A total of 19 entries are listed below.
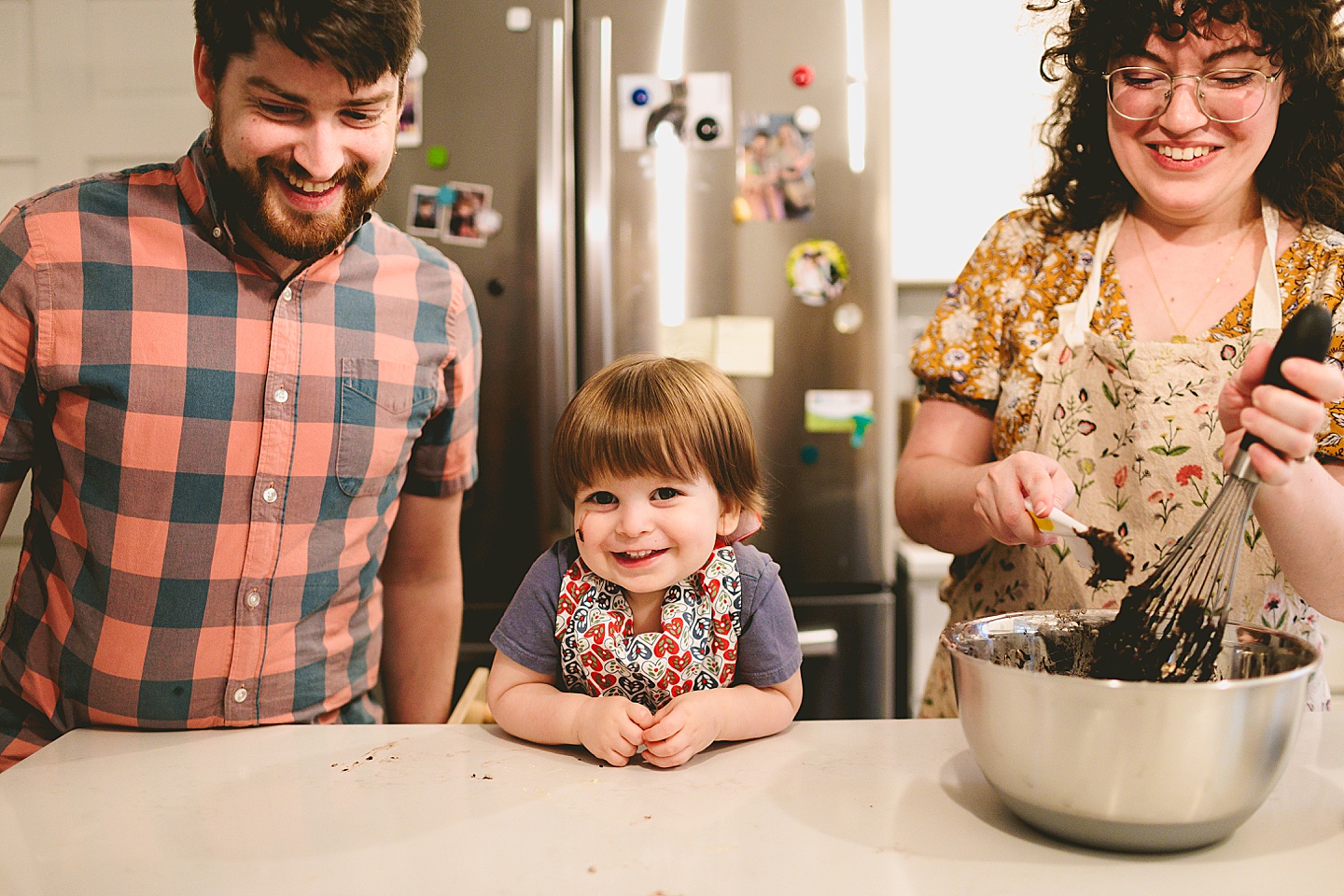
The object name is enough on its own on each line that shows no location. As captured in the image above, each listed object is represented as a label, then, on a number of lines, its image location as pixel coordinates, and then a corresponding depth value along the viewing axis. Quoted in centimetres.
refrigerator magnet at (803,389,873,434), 209
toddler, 88
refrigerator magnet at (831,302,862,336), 208
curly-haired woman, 101
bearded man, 98
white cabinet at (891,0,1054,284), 235
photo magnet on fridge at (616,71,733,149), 203
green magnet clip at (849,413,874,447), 210
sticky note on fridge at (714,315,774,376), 205
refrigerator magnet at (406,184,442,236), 201
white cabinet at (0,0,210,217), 221
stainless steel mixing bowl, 62
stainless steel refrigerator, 200
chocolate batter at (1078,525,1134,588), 82
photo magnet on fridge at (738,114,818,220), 204
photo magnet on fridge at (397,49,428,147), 198
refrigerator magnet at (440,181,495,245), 200
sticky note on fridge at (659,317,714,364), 205
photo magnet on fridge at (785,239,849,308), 206
